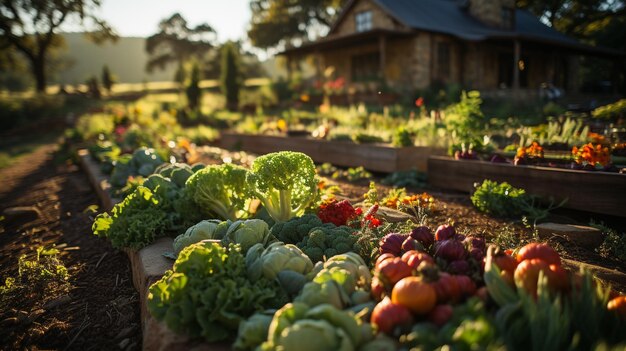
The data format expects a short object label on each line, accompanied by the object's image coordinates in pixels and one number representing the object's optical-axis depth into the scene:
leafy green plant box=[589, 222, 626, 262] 3.05
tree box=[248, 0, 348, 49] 34.75
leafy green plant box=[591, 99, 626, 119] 7.34
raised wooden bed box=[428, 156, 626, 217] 3.86
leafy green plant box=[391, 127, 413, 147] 6.44
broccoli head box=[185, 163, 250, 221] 3.16
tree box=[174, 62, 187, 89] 38.97
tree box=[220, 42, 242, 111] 21.03
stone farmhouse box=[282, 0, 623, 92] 18.14
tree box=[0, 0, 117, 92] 30.44
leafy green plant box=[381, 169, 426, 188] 5.69
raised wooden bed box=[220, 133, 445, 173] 6.49
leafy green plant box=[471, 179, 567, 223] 3.92
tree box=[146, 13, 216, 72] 61.34
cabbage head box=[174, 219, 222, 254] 2.62
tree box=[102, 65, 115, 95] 35.12
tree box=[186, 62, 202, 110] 19.69
